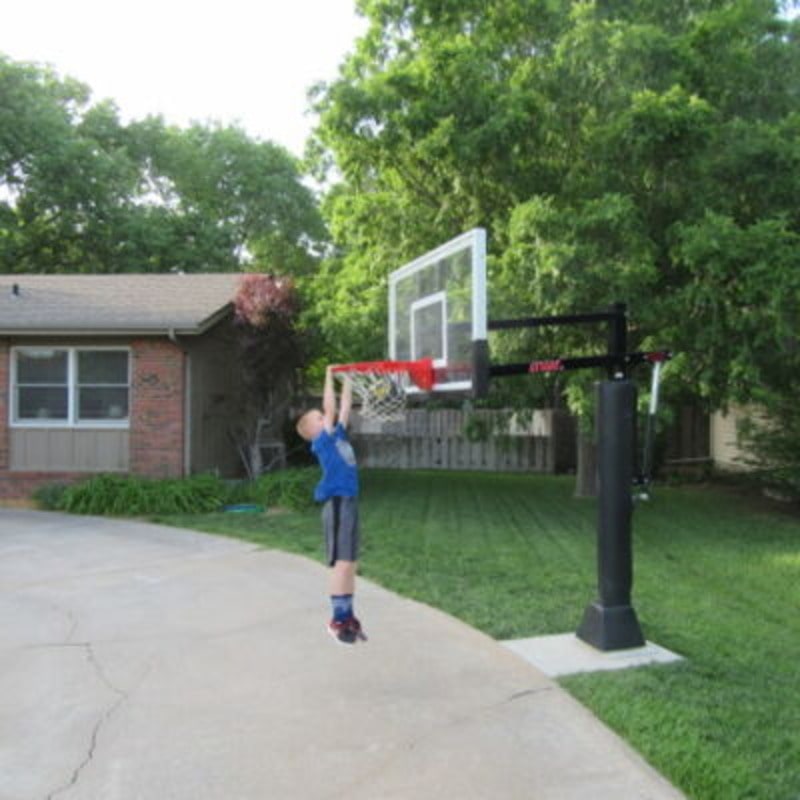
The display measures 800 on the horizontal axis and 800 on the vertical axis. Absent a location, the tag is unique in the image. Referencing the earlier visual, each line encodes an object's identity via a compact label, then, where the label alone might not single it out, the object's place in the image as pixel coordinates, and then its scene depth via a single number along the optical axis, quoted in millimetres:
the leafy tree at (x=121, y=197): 28781
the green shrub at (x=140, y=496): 12953
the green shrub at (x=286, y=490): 13492
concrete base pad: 5730
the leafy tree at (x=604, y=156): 10898
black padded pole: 6156
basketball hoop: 6641
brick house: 14305
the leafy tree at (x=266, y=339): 14594
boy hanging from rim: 5516
